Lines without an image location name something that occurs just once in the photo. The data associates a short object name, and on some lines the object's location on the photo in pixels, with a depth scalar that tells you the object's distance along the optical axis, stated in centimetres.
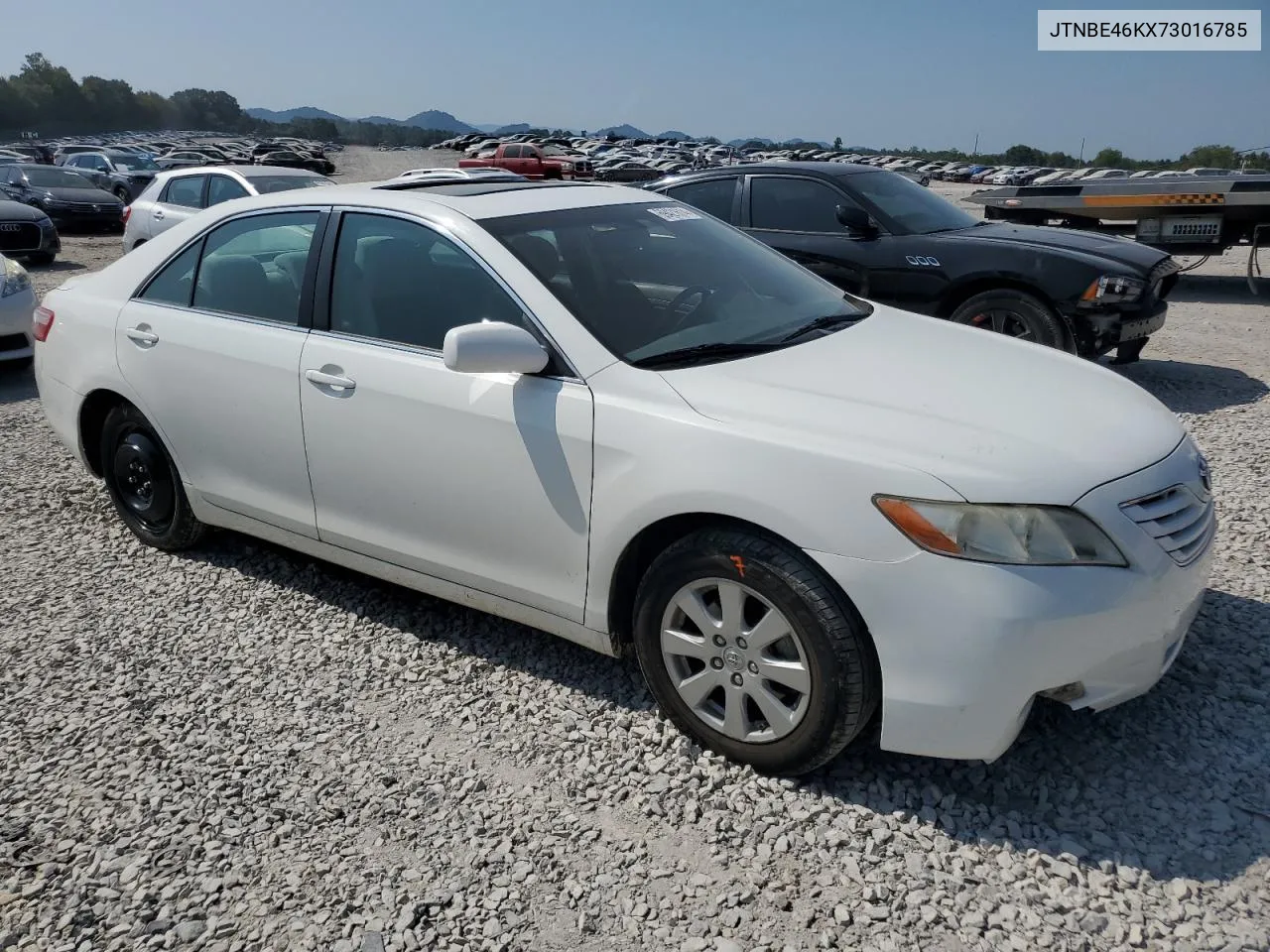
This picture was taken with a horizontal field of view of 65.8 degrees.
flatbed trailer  1103
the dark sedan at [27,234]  1416
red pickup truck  3356
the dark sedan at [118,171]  2400
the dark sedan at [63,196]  1889
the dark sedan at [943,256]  677
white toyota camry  246
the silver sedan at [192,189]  1112
